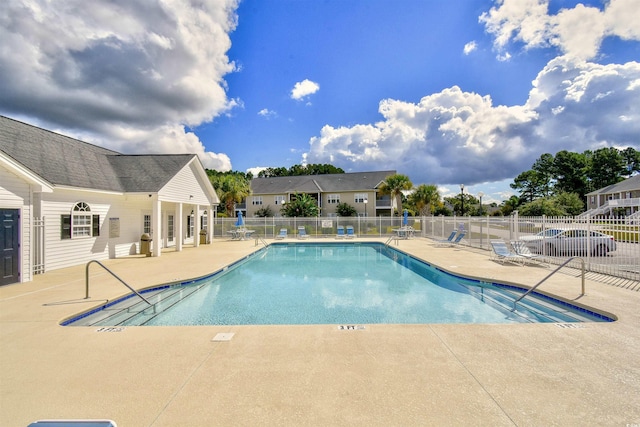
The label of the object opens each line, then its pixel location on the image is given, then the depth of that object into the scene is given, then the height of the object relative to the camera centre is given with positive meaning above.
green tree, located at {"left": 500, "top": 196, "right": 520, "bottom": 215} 59.91 +2.49
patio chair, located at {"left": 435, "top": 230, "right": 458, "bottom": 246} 18.38 -1.62
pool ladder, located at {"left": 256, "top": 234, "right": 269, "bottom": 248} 20.83 -1.89
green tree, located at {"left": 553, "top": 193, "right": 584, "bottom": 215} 40.94 +1.77
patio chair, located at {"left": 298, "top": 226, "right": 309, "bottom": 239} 25.58 -1.39
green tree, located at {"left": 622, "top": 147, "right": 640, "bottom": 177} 57.47 +11.00
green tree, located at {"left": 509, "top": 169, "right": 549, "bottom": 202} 62.31 +6.71
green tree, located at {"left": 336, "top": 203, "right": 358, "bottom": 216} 36.38 +0.84
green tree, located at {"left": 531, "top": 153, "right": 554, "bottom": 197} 61.78 +8.96
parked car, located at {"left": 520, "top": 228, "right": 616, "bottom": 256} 10.95 -1.07
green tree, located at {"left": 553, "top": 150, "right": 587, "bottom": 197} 57.62 +8.76
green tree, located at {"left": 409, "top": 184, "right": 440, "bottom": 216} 32.50 +2.17
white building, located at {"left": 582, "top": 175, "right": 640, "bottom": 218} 32.22 +2.56
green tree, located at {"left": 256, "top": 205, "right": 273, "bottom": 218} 38.31 +0.68
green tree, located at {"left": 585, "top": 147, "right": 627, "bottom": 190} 55.62 +9.03
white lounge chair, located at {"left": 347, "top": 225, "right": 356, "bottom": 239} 25.85 -1.26
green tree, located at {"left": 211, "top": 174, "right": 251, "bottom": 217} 31.12 +3.04
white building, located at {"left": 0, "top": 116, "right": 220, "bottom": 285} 8.56 +0.82
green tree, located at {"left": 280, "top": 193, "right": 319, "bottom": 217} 30.42 +0.94
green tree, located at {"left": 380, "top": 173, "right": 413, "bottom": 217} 32.22 +3.52
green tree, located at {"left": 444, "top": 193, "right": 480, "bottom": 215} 68.03 +3.48
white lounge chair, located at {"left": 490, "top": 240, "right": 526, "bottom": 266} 11.99 -1.58
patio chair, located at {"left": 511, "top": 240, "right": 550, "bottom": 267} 11.73 -1.52
